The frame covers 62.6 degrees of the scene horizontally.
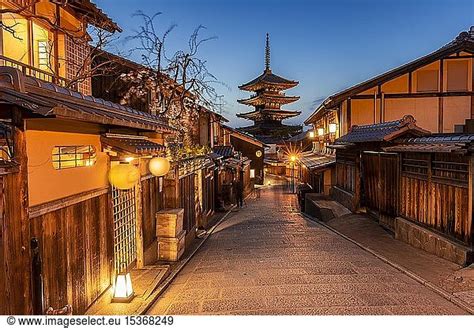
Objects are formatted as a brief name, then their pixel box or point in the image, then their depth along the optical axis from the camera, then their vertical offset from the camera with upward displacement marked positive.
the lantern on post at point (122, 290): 7.12 -2.48
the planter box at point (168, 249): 10.57 -2.57
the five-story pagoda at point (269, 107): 54.88 +6.79
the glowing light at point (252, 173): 45.32 -2.34
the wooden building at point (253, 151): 46.22 +0.27
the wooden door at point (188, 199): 13.18 -1.64
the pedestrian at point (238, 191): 28.12 -2.76
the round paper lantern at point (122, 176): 7.70 -0.42
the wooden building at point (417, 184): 9.30 -1.02
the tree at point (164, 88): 15.92 +2.90
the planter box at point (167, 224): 10.62 -1.90
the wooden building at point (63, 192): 4.45 -0.57
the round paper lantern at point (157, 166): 9.91 -0.29
